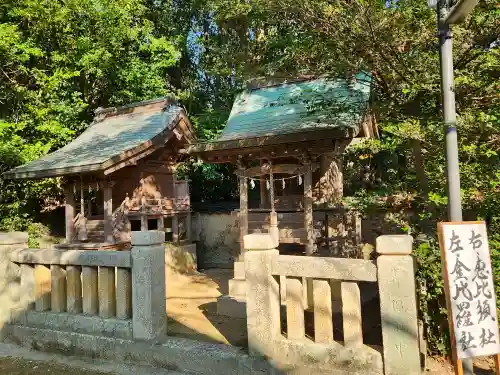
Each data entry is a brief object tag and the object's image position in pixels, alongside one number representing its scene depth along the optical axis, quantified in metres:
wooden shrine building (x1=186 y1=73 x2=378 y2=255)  7.55
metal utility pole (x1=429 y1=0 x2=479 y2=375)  3.26
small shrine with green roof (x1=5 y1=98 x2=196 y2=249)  11.41
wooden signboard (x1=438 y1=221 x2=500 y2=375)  3.10
